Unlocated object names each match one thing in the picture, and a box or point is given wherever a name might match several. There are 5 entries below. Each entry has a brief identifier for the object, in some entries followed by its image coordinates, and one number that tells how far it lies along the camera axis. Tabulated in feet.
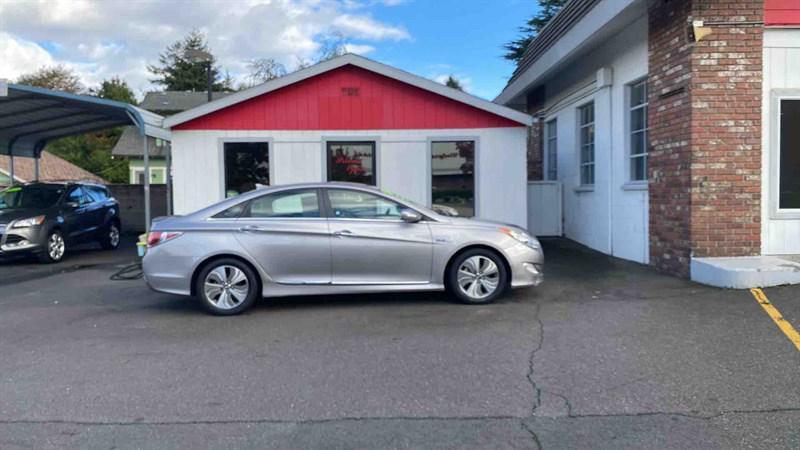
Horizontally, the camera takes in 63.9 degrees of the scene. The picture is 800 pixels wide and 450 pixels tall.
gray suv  38.37
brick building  27.04
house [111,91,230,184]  117.60
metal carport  36.63
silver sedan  23.11
